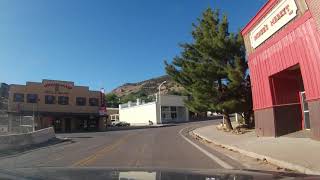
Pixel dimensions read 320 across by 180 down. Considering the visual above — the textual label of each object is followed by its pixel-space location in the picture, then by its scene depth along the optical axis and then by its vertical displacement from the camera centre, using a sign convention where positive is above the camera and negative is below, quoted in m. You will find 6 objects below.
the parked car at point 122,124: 40.94 -3.03
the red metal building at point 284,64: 8.58 +1.86
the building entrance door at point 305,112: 10.16 -0.41
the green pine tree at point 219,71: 15.20 +2.64
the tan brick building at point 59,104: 30.59 +0.98
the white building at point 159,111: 39.74 -0.63
